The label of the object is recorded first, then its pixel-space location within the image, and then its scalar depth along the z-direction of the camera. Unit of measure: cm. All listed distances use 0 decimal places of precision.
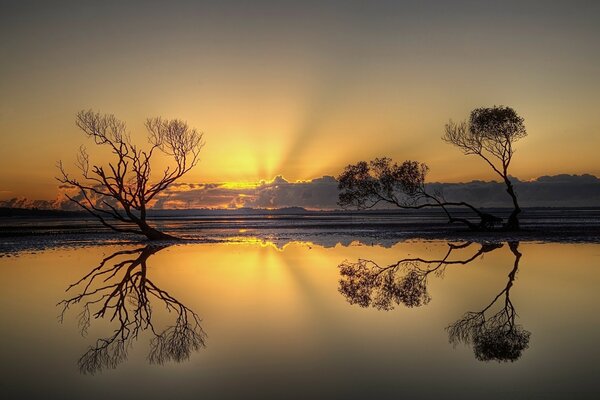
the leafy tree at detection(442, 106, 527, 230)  5562
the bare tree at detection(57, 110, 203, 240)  4775
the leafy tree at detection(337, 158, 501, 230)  5772
